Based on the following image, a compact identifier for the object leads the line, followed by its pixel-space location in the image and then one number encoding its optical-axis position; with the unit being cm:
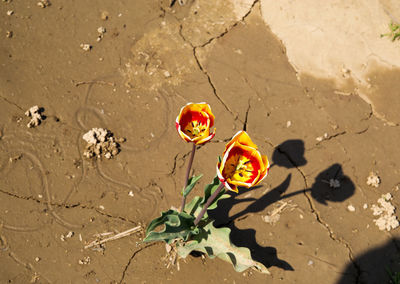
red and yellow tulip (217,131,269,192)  210
